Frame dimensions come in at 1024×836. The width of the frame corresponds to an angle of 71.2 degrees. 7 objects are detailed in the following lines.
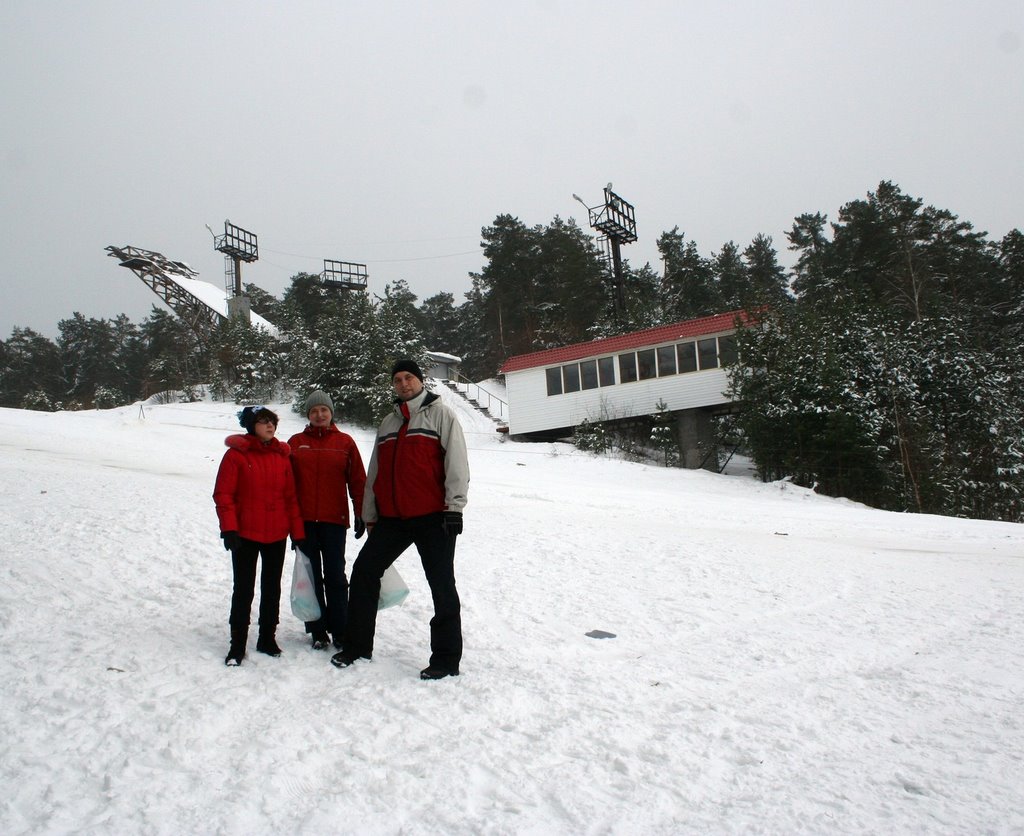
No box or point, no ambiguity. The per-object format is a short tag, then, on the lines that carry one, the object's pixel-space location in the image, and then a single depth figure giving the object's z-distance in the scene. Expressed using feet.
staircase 117.03
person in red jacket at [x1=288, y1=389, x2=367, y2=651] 15.81
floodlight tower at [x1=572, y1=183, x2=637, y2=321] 137.90
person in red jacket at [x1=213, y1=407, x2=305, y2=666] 14.44
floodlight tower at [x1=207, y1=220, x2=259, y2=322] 167.53
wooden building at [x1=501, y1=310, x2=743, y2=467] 86.38
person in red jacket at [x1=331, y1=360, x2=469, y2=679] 14.28
